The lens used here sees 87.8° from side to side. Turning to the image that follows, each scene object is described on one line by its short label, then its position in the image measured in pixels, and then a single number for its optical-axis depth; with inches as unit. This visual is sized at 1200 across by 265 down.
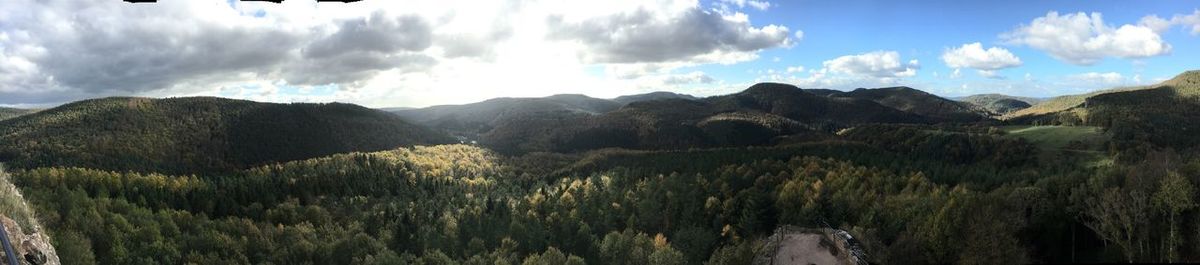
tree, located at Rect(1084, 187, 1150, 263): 2827.3
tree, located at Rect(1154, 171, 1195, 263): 2940.5
